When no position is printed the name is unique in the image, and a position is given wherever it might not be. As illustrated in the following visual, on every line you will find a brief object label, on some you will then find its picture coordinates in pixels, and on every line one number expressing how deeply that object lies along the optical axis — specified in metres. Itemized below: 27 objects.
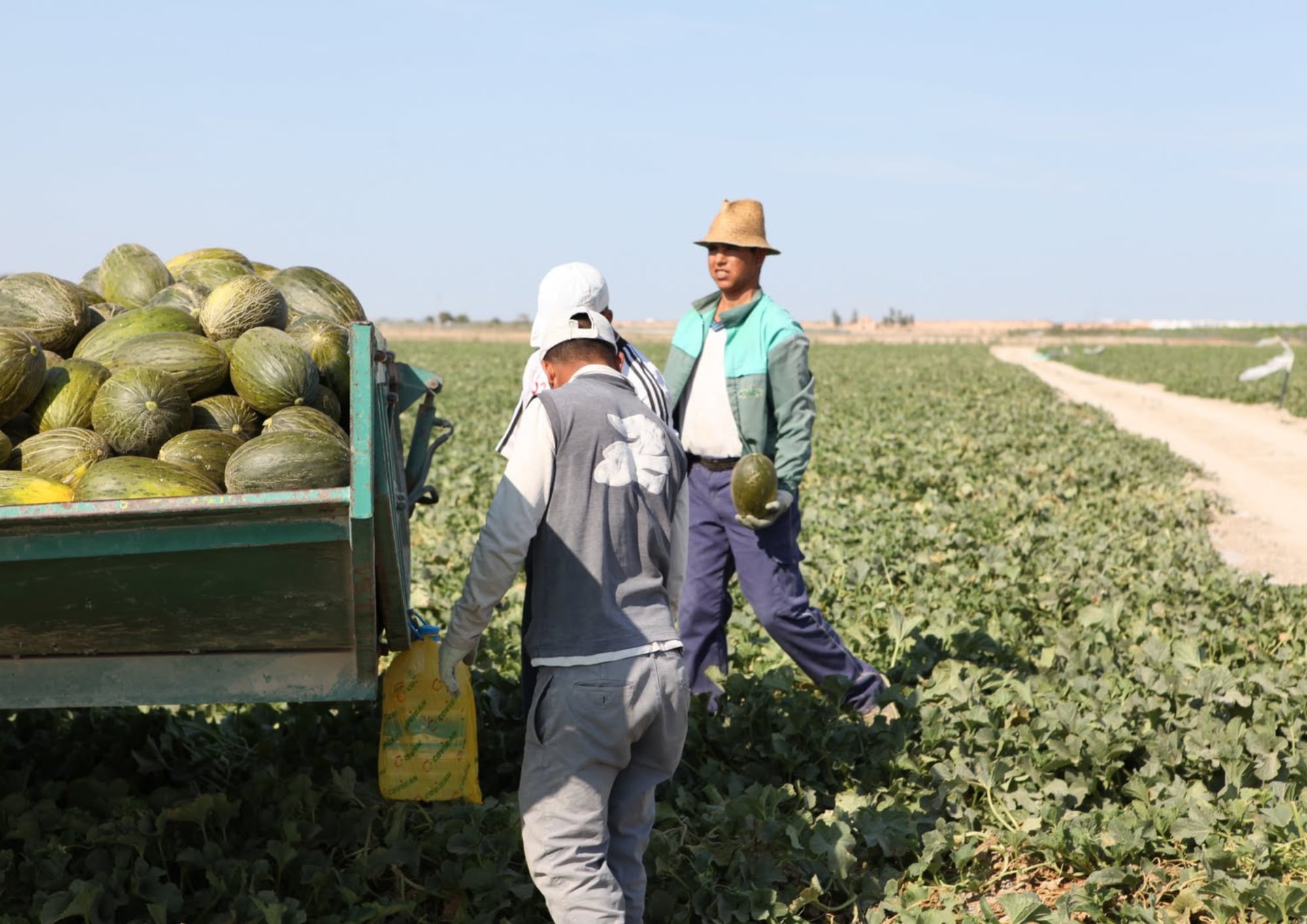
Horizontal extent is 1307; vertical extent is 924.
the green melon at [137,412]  3.37
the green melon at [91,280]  4.72
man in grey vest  3.34
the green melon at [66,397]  3.48
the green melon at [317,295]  4.34
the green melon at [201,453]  3.31
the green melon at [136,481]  3.10
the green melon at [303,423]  3.40
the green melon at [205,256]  4.67
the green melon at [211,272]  4.43
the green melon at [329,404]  3.69
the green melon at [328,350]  3.86
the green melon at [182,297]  4.15
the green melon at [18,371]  3.35
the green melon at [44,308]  3.87
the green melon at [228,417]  3.61
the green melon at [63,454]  3.28
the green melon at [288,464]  3.15
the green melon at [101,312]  4.15
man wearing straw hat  5.45
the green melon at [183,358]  3.62
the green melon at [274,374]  3.54
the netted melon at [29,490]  3.08
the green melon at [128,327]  3.83
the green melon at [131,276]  4.45
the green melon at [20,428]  3.51
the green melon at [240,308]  3.91
